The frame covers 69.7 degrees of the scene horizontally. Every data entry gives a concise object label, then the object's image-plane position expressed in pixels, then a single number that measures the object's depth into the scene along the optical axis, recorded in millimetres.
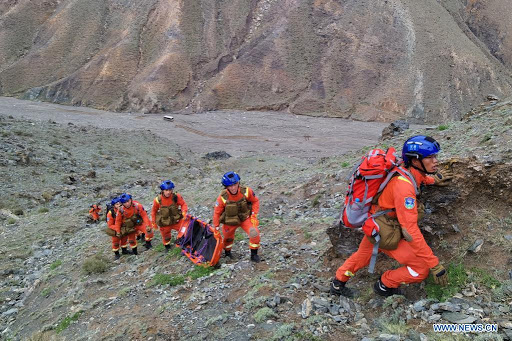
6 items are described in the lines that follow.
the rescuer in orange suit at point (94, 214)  15391
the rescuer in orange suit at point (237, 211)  7270
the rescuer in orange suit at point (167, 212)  9219
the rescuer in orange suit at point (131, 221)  9844
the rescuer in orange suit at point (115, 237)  9992
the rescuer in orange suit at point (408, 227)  4488
